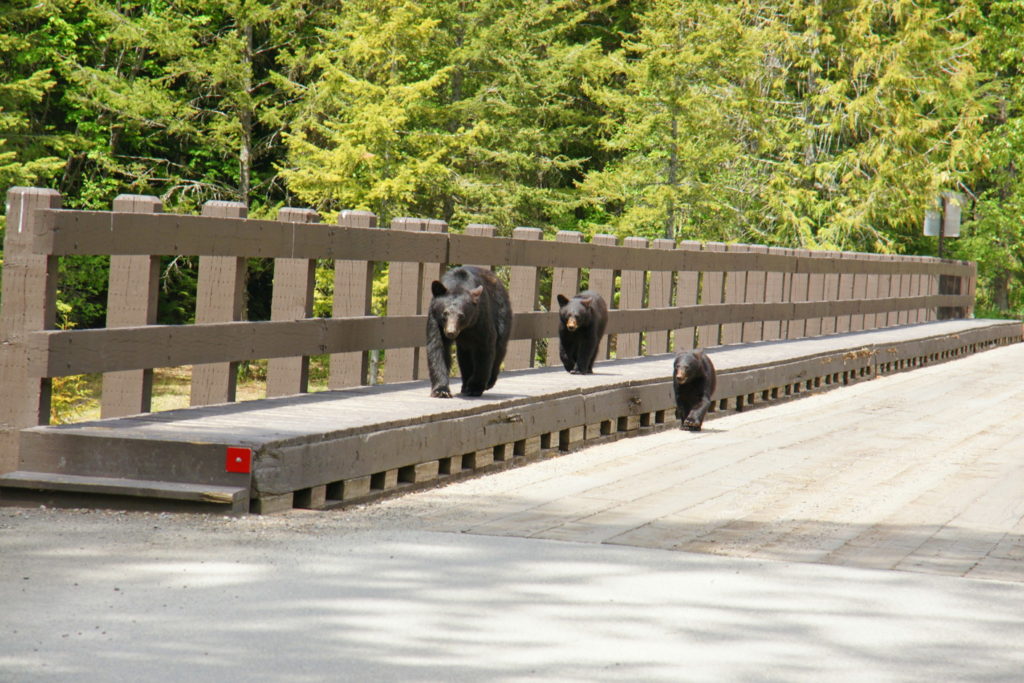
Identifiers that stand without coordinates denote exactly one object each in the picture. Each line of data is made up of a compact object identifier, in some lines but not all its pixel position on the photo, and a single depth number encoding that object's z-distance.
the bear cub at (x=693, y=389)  22.69
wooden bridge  12.62
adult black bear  17.00
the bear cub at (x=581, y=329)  22.42
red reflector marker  12.38
